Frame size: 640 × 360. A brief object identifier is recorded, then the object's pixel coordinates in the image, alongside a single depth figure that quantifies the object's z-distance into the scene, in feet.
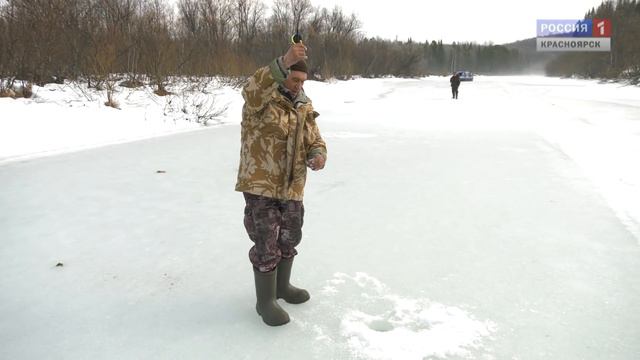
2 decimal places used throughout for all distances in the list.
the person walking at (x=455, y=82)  69.31
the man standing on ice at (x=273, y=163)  6.48
